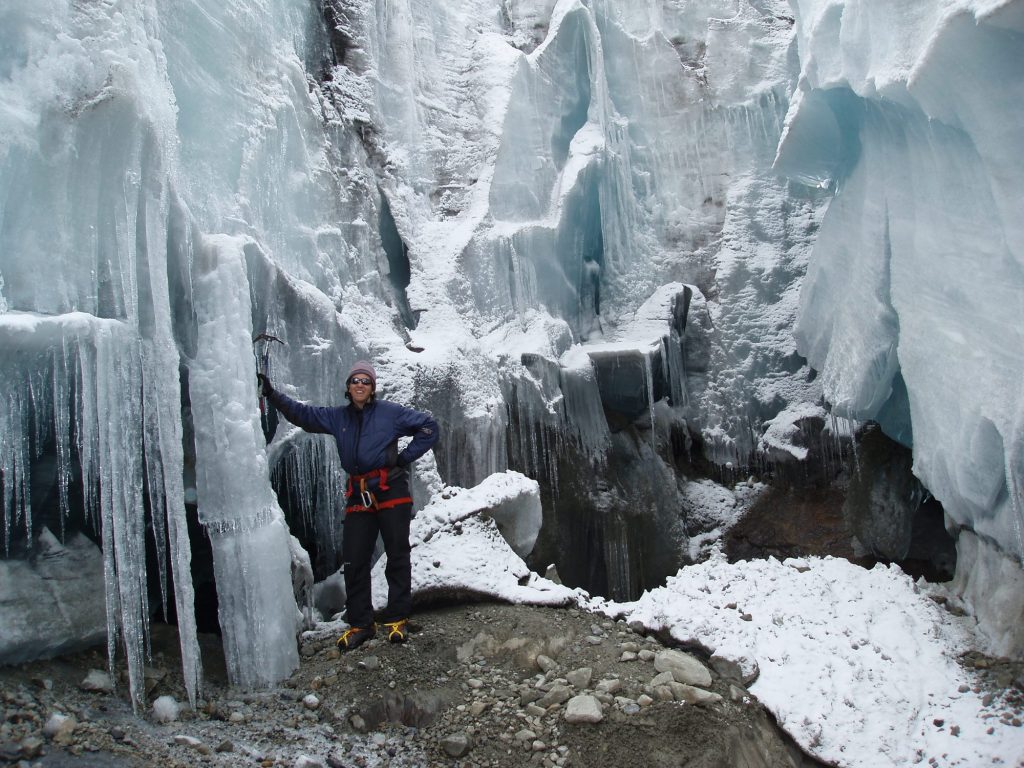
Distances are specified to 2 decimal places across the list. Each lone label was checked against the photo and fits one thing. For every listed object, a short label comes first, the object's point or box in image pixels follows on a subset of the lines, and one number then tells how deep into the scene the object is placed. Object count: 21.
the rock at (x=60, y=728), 3.46
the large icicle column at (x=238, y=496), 4.52
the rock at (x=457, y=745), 3.99
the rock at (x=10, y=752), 3.22
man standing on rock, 4.83
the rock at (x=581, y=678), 4.64
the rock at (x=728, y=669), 5.09
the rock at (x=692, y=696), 4.62
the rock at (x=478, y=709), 4.30
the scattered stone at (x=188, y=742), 3.65
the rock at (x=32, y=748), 3.27
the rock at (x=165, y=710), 3.94
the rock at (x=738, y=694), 4.86
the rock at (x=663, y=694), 4.60
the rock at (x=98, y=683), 4.04
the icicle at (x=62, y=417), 4.03
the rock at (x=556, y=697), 4.46
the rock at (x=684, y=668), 4.86
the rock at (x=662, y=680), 4.73
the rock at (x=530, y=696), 4.46
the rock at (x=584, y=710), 4.29
